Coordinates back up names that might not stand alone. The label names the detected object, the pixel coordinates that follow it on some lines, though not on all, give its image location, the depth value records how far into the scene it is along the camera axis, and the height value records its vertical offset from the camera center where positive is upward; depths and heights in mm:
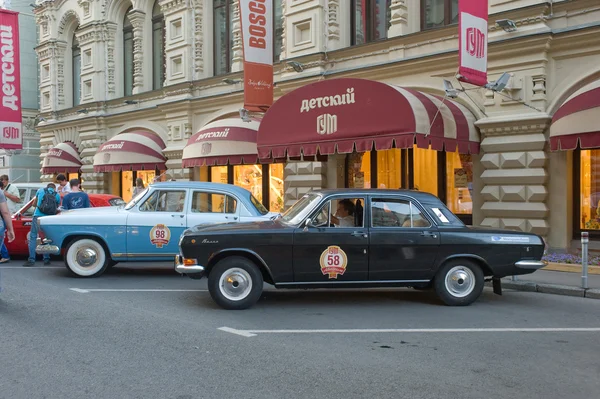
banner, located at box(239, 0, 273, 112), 15656 +4013
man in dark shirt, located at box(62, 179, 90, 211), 12175 +54
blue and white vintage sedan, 10305 -464
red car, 12383 -572
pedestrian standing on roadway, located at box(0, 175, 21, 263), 12719 +178
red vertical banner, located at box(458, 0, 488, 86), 11453 +3182
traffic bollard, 8844 -953
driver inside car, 7953 -195
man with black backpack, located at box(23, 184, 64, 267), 11711 -146
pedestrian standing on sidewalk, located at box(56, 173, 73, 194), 13297 +393
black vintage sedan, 7703 -658
